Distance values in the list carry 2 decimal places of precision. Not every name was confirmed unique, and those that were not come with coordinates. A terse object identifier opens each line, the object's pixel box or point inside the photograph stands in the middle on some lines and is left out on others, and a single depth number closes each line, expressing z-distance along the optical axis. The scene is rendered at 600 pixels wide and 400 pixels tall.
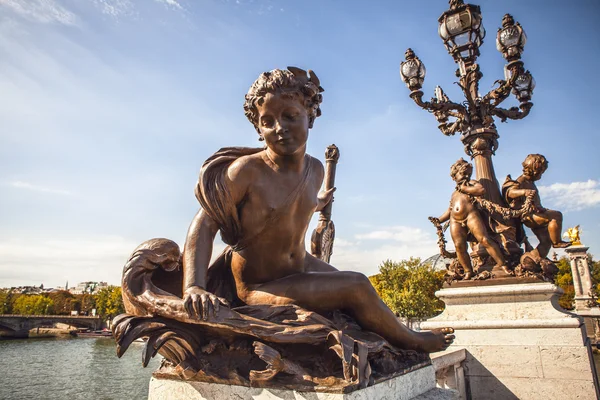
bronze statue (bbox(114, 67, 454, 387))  1.70
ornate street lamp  7.61
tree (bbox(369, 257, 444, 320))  30.20
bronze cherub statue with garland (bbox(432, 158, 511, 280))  6.40
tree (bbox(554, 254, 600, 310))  34.64
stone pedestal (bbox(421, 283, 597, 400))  5.16
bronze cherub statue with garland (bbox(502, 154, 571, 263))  6.27
